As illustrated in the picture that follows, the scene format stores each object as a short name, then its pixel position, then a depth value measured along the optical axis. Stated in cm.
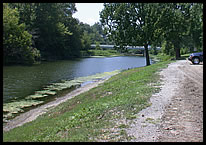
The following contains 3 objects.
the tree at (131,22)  3919
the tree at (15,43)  4628
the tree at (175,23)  4006
